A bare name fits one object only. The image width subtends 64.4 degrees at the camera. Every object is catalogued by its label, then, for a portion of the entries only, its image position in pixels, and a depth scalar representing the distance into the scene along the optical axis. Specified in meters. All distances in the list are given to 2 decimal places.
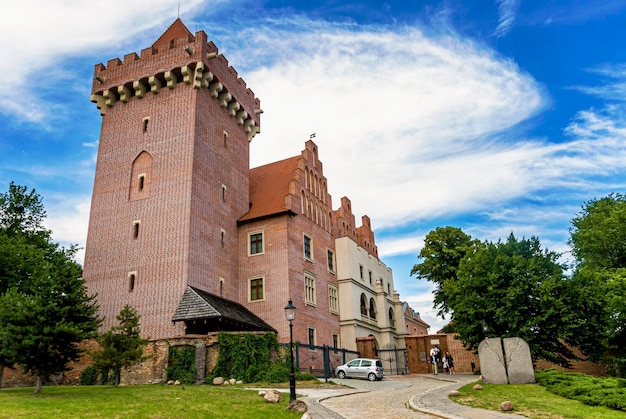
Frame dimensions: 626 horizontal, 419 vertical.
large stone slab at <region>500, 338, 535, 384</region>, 19.30
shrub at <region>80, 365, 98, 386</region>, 25.19
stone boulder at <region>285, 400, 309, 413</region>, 13.68
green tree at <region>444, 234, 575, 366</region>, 21.95
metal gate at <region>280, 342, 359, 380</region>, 27.19
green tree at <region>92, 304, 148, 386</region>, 18.97
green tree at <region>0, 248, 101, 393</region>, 16.34
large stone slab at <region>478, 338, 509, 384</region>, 19.56
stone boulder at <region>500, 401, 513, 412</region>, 13.03
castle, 27.88
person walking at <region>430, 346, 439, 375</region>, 32.12
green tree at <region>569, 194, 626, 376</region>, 22.30
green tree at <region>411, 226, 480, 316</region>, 40.06
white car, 28.02
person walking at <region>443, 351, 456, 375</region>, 32.78
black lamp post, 15.37
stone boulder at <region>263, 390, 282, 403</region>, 15.77
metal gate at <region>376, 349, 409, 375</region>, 37.07
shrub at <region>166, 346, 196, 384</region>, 24.00
